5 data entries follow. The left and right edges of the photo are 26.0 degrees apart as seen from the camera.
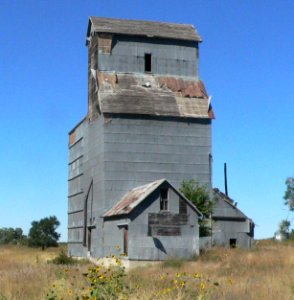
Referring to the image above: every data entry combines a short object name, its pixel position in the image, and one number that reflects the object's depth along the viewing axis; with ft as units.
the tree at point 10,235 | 369.71
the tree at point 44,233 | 282.56
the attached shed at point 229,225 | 142.10
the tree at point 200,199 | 135.33
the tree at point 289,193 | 311.06
